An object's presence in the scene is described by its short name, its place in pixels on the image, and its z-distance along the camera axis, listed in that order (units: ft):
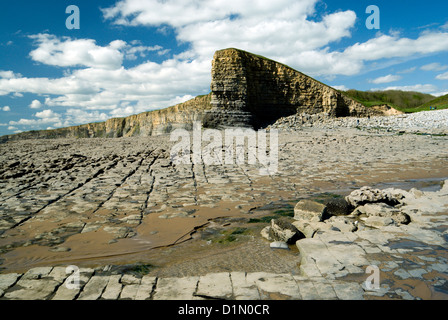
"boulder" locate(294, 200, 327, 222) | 15.64
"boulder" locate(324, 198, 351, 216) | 17.35
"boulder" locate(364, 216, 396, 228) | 14.36
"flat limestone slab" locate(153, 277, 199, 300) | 8.86
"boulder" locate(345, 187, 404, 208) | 17.94
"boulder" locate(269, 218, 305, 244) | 13.34
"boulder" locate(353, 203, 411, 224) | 14.79
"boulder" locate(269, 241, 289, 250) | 12.81
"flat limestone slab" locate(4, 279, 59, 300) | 8.99
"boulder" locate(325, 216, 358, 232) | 14.05
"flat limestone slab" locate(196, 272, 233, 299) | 8.85
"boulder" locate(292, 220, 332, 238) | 14.01
